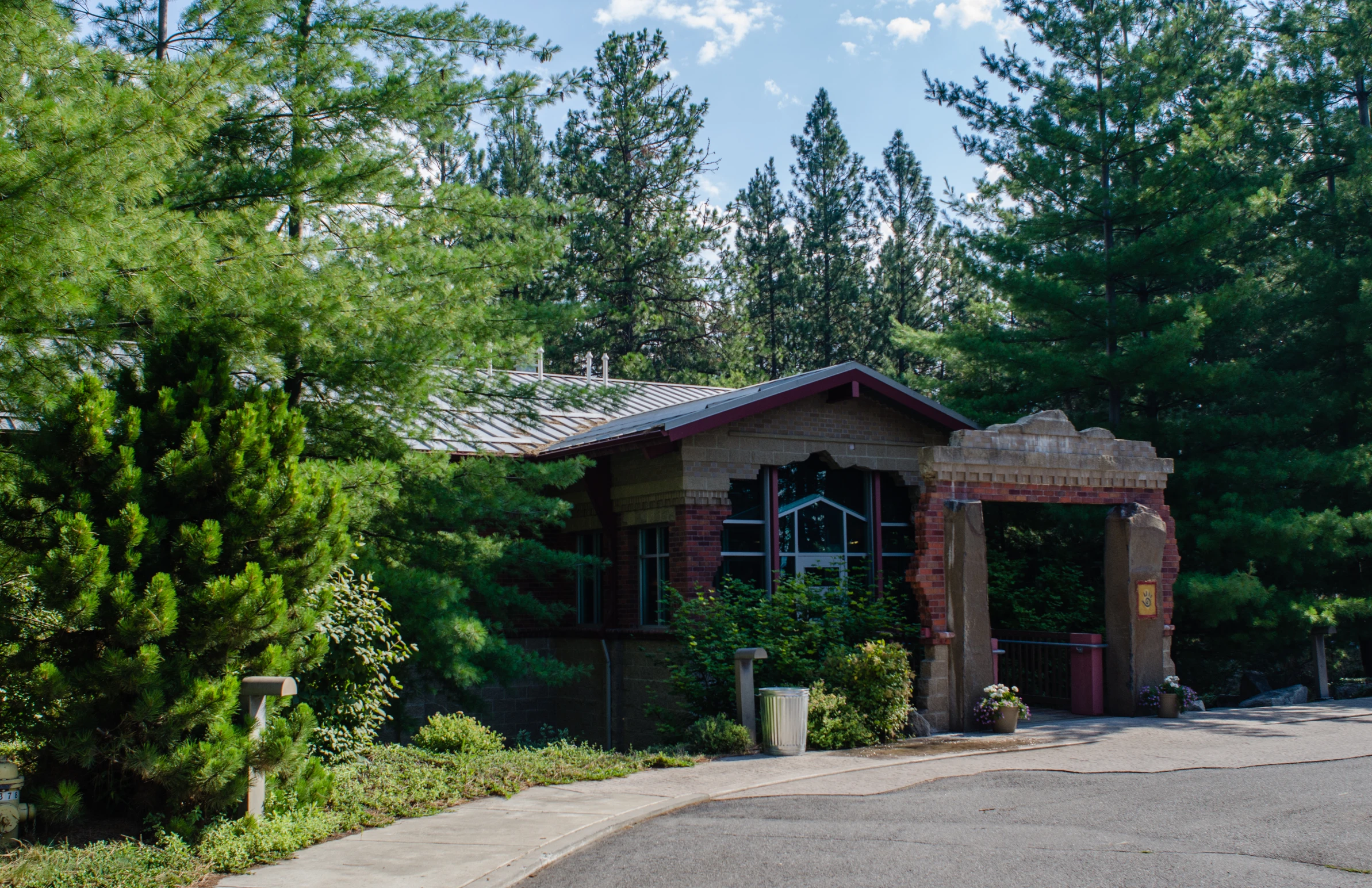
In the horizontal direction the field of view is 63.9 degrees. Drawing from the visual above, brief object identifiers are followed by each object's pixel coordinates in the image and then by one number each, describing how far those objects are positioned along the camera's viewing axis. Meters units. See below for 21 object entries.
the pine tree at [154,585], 7.41
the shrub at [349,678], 10.06
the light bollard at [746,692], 12.19
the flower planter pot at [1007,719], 13.27
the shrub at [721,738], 11.95
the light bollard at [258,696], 7.82
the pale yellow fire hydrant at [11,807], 7.19
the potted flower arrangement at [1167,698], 14.52
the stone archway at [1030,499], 13.61
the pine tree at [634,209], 34.88
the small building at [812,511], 13.74
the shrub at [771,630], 12.98
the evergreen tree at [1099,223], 18.91
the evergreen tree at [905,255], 40.75
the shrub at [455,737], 11.20
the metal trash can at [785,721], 11.89
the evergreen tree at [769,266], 40.50
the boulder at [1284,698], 17.12
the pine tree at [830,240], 40.72
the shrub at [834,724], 12.35
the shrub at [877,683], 12.80
